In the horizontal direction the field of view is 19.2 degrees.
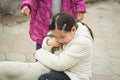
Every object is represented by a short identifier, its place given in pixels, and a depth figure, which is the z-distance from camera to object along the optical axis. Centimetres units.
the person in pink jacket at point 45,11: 346
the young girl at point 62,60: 267
